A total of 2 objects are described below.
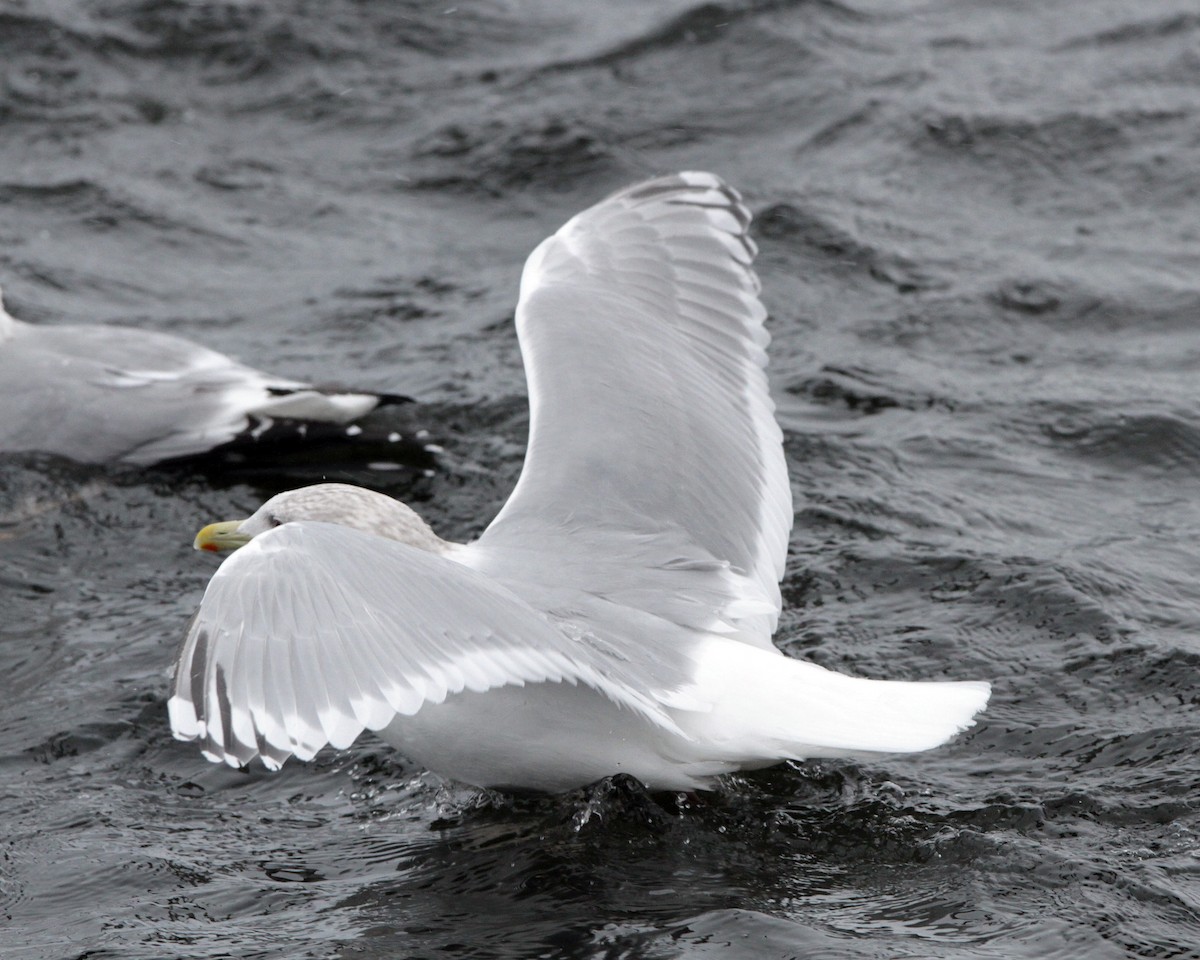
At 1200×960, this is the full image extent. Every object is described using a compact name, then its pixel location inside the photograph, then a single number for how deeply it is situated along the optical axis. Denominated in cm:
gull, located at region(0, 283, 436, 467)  1331
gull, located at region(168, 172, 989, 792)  745
